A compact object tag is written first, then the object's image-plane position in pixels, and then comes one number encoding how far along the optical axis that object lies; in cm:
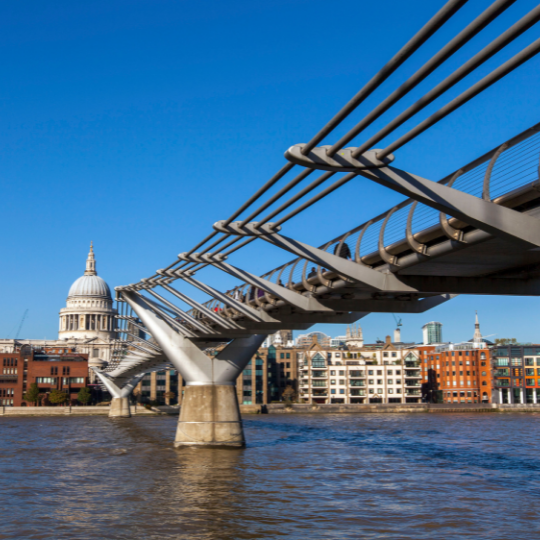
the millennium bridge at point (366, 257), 940
